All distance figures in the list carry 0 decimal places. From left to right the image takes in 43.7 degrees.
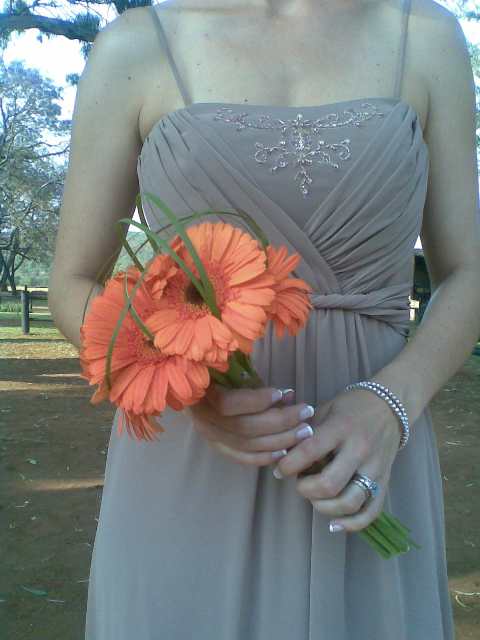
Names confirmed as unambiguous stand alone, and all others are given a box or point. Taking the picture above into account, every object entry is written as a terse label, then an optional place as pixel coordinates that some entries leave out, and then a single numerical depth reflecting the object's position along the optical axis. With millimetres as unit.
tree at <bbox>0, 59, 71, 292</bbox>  24406
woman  1166
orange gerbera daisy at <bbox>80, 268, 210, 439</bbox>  777
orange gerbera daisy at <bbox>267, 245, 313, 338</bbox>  847
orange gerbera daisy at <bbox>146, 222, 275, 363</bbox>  767
